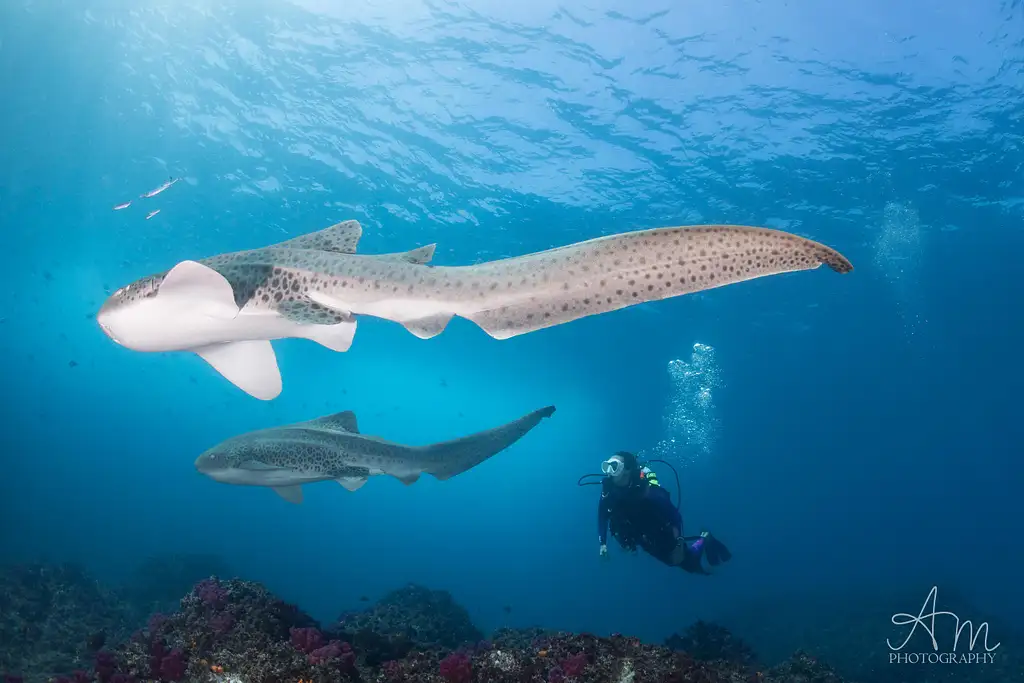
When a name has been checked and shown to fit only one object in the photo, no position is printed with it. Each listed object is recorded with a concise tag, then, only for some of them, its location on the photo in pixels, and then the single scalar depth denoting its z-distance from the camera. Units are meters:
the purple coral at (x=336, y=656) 4.18
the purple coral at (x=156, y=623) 5.43
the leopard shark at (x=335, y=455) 6.83
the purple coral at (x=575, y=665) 4.11
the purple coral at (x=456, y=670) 4.10
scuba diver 11.59
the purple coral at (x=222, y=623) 4.85
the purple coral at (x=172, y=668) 4.30
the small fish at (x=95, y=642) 6.92
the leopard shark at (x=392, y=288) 2.13
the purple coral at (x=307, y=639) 4.66
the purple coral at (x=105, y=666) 4.71
